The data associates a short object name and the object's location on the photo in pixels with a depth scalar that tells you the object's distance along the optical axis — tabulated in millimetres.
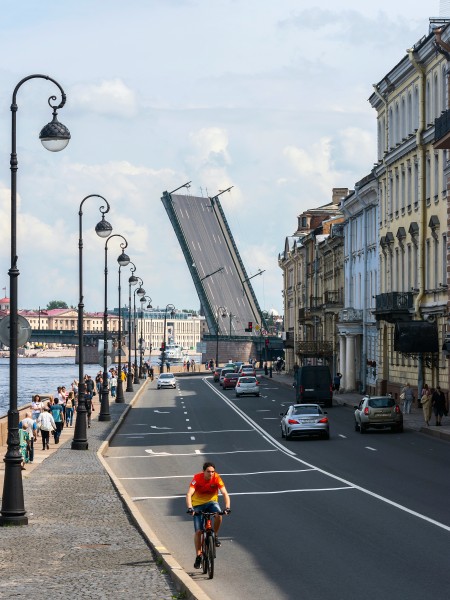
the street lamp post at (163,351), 142500
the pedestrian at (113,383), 88525
